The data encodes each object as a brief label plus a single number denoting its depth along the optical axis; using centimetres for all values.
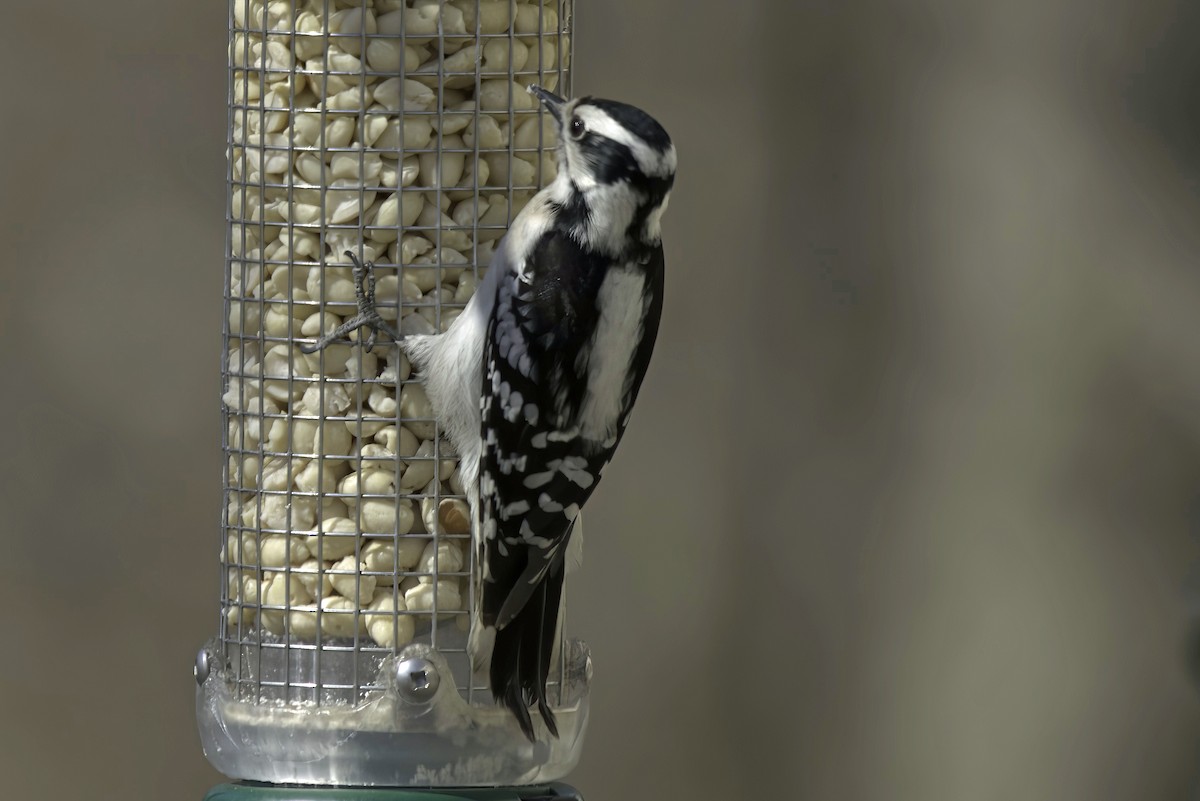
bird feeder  412
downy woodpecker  405
